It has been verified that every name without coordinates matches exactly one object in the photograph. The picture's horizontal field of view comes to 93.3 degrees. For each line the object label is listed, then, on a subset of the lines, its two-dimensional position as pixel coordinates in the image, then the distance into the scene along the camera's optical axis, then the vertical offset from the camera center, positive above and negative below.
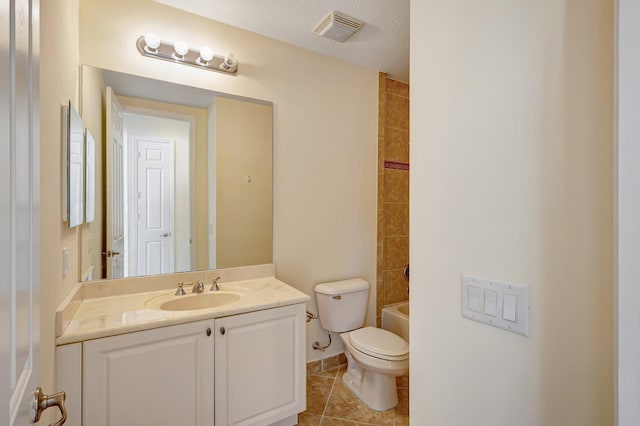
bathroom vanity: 1.25 -0.69
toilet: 1.92 -0.89
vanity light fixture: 1.75 +0.97
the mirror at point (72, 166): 1.24 +0.20
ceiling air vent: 1.93 +1.24
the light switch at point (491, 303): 0.84 -0.25
